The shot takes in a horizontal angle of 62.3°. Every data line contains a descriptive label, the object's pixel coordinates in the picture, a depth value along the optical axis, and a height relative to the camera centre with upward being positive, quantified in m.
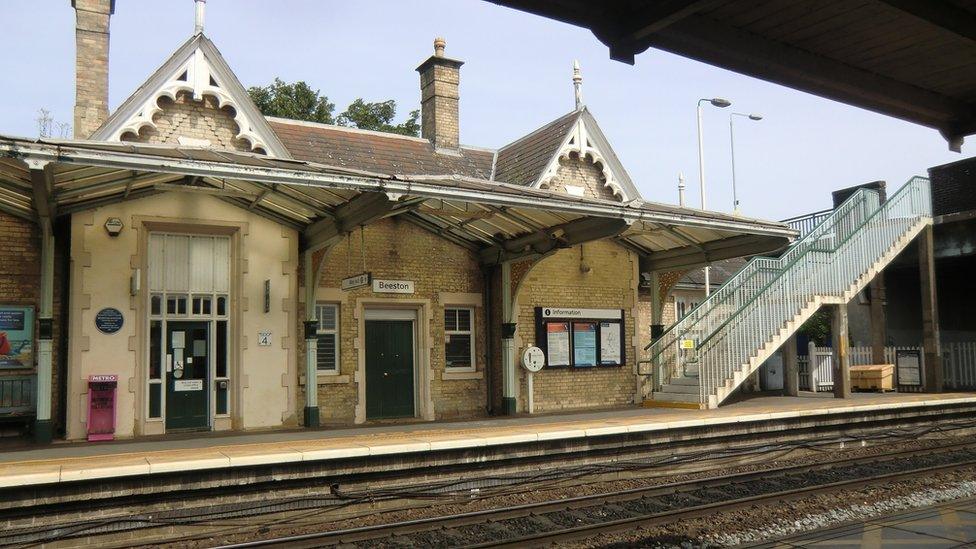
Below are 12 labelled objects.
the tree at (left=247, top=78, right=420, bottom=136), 32.94 +10.09
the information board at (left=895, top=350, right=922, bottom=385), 19.95 -0.76
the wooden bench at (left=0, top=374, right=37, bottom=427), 11.75 -0.61
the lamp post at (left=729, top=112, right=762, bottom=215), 28.30 +4.87
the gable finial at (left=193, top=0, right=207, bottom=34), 14.21 +5.96
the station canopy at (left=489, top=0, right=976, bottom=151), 2.83 +1.12
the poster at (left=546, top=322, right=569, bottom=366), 16.34 +0.04
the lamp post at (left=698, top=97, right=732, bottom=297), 23.48 +5.98
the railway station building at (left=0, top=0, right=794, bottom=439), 11.63 +1.50
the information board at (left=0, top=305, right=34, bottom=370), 11.83 +0.28
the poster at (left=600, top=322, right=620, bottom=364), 16.94 +0.00
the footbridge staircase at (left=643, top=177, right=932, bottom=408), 15.57 +0.77
